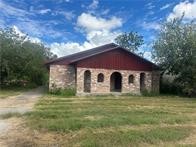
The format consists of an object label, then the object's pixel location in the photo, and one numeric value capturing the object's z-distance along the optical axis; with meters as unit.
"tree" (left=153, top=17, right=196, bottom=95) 12.06
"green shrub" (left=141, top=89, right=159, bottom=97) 12.33
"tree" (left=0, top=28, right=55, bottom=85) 14.44
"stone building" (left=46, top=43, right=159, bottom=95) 12.02
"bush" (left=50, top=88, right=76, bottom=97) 11.49
